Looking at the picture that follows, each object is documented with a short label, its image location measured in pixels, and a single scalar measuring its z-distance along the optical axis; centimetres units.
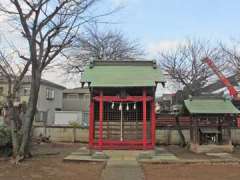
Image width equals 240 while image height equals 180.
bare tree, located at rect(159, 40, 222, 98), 2286
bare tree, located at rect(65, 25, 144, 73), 2227
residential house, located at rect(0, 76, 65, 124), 2484
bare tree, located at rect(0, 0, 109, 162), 825
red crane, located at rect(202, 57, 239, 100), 2209
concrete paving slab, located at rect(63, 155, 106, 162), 842
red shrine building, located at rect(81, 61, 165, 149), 943
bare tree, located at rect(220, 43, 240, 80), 1976
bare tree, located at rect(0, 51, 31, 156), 851
